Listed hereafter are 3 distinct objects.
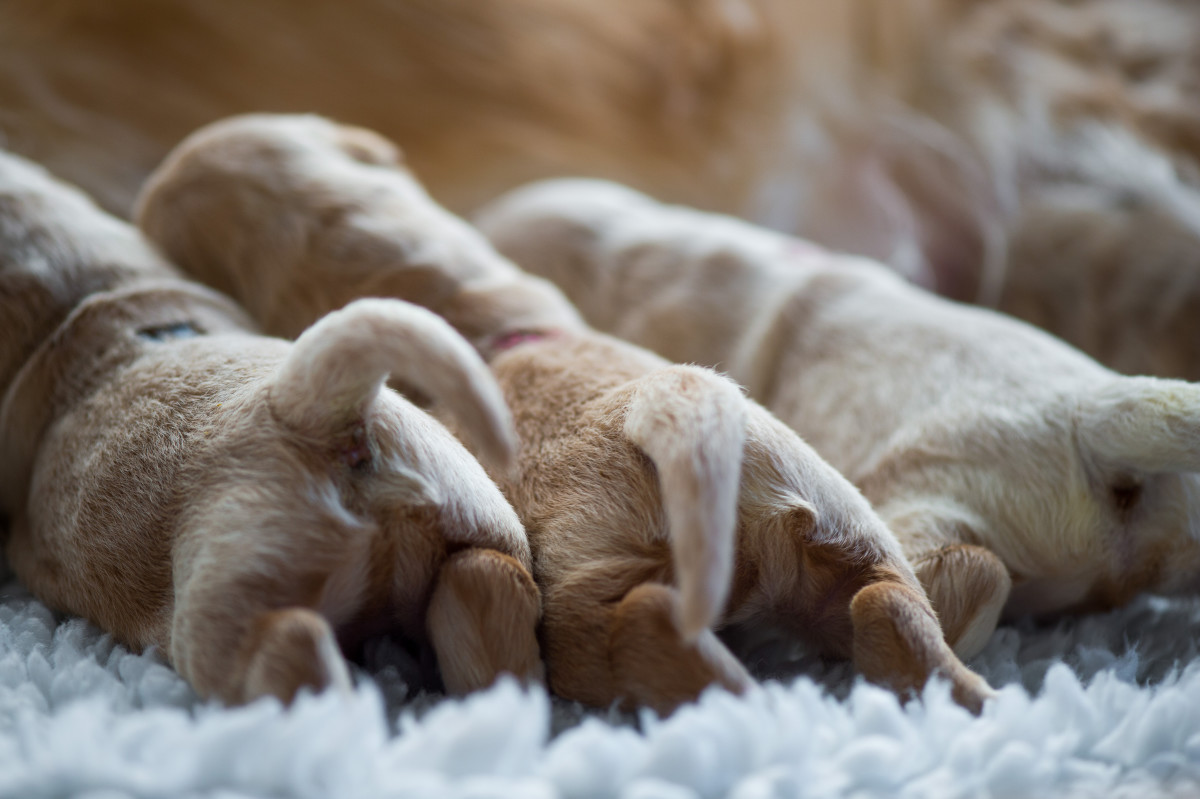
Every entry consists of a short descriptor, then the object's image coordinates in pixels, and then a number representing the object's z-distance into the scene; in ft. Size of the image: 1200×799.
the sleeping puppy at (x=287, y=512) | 1.95
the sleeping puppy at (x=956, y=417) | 2.81
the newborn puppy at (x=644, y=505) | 2.08
